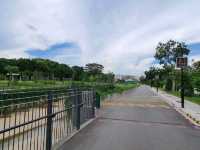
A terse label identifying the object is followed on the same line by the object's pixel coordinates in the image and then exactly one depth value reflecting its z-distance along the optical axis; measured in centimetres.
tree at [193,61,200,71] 2210
